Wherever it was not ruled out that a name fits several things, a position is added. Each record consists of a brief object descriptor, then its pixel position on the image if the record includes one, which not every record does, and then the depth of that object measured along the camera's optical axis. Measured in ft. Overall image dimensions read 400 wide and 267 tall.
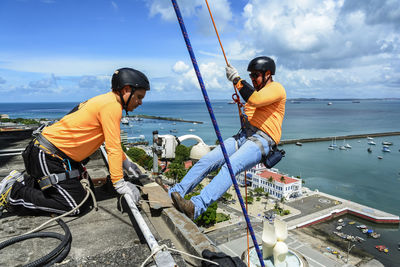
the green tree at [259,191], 156.46
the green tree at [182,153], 191.21
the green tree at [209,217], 109.91
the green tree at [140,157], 167.35
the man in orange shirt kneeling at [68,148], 10.76
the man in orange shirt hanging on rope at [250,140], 12.80
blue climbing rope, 6.82
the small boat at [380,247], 110.22
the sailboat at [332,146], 274.59
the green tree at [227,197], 138.51
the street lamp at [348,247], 99.18
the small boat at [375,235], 122.01
